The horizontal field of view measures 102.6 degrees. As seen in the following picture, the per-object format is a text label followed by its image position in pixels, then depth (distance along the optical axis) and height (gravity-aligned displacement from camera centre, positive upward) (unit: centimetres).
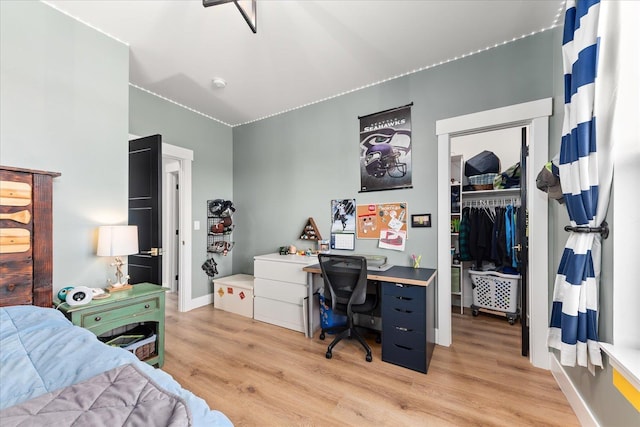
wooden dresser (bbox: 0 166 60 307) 156 -15
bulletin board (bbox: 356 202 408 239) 271 -6
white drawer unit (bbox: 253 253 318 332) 285 -89
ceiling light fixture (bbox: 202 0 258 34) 144 +122
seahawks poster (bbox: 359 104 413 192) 271 +69
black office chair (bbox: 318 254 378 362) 225 -68
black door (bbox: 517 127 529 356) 224 -27
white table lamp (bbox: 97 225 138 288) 191 -21
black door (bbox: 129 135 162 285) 260 +10
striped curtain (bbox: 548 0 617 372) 129 +24
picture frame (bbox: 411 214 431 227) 256 -7
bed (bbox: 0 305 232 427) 64 -54
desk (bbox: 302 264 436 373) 206 -88
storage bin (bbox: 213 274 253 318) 328 -109
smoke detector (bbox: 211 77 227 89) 280 +145
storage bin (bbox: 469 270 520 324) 302 -97
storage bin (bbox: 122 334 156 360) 197 -108
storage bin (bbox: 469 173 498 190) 338 +43
